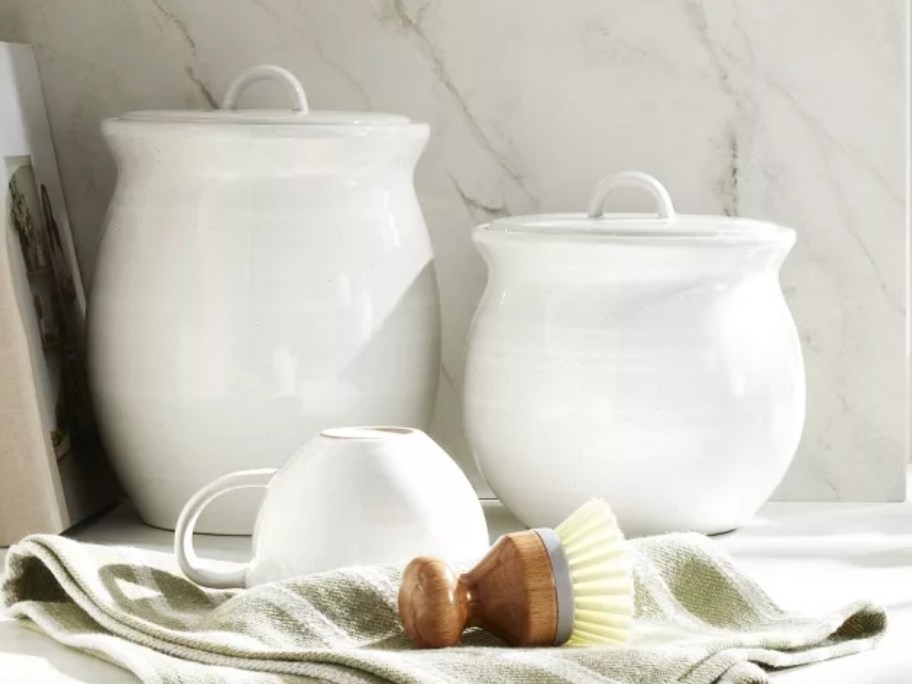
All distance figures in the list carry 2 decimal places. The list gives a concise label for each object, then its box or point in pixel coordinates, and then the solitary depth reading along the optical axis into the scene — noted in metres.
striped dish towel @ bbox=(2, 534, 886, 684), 0.97
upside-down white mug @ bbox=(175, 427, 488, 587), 1.06
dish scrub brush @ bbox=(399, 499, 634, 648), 1.00
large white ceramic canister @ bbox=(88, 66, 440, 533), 1.23
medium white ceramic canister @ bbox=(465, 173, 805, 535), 1.20
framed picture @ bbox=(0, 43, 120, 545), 1.22
